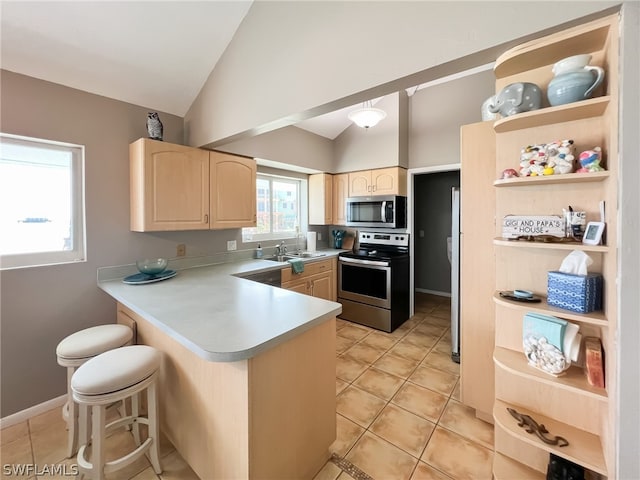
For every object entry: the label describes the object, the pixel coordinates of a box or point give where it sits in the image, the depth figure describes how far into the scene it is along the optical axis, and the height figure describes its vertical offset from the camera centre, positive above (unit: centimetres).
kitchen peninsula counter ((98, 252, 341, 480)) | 112 -70
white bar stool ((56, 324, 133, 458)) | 152 -66
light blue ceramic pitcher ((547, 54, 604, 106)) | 102 +62
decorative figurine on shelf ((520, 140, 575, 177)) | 111 +34
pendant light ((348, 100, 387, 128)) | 253 +119
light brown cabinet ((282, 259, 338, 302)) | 305 -55
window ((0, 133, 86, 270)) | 183 +27
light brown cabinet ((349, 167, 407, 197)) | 351 +77
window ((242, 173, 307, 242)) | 369 +44
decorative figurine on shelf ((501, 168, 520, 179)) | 129 +31
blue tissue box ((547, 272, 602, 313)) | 107 -24
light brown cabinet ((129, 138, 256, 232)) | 219 +47
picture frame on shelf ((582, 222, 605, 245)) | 102 +1
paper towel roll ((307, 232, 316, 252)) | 403 -8
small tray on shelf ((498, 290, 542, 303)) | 124 -31
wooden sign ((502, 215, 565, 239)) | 119 +4
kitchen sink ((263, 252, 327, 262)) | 351 -27
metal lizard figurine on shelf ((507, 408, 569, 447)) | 114 -90
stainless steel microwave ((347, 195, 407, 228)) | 351 +35
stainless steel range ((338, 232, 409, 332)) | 329 -63
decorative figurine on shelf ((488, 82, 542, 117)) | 117 +62
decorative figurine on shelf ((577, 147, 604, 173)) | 103 +30
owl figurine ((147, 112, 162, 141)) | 222 +96
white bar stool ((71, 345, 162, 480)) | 118 -71
